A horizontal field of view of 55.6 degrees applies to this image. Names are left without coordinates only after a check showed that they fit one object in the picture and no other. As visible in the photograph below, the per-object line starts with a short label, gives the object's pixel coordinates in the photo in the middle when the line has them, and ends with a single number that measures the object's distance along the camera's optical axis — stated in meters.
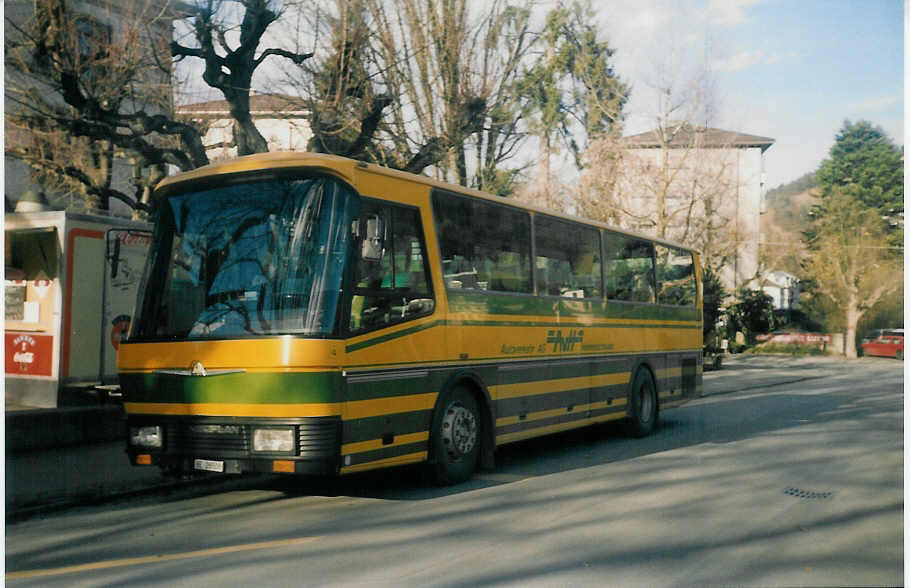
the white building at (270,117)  16.09
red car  44.84
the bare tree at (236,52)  13.67
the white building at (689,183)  29.55
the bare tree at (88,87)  13.34
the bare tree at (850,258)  29.95
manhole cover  7.98
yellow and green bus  6.97
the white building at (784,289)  52.62
